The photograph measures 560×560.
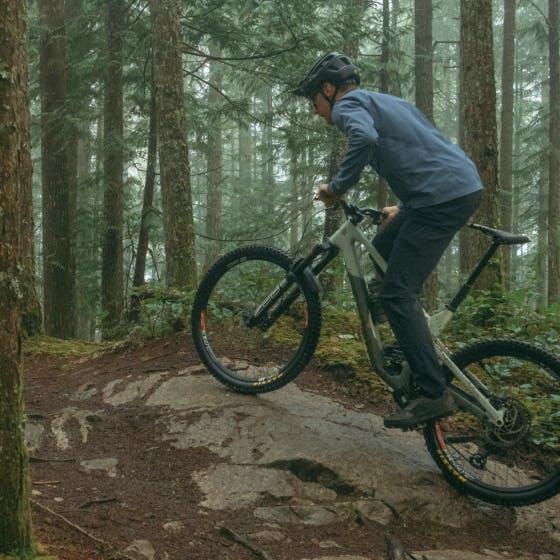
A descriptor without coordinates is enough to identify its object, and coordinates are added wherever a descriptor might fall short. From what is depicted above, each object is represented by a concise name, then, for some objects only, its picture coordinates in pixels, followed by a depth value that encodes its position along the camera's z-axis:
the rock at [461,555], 3.77
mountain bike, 4.51
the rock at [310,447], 4.39
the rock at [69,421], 5.18
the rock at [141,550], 3.32
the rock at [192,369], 6.15
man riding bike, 4.37
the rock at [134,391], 5.92
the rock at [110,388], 6.09
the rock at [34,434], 5.06
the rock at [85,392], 6.19
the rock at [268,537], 3.72
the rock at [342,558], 3.60
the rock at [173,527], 3.70
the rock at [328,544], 3.76
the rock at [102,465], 4.61
